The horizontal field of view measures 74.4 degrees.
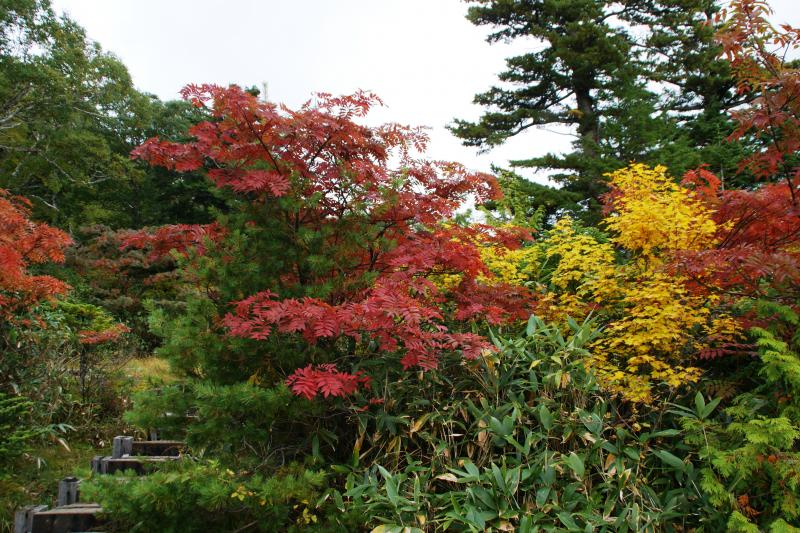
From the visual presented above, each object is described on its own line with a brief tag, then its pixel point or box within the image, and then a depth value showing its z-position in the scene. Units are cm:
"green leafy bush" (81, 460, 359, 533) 257
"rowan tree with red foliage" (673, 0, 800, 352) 294
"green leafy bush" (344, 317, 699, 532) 267
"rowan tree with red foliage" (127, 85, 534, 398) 293
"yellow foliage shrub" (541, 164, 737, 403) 313
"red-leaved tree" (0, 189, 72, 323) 463
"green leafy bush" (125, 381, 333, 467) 272
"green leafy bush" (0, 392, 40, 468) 386
